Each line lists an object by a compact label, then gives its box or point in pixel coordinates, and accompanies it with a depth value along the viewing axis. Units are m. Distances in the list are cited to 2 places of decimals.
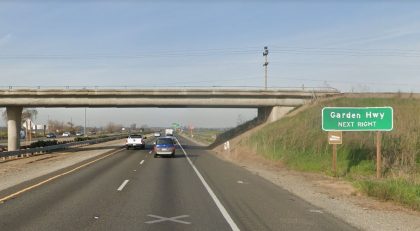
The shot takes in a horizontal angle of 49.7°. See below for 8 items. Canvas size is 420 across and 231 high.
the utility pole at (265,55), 50.81
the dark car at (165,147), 33.62
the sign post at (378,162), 19.25
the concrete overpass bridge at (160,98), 44.84
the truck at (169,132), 105.85
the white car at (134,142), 47.36
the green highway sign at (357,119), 20.33
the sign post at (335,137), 21.62
